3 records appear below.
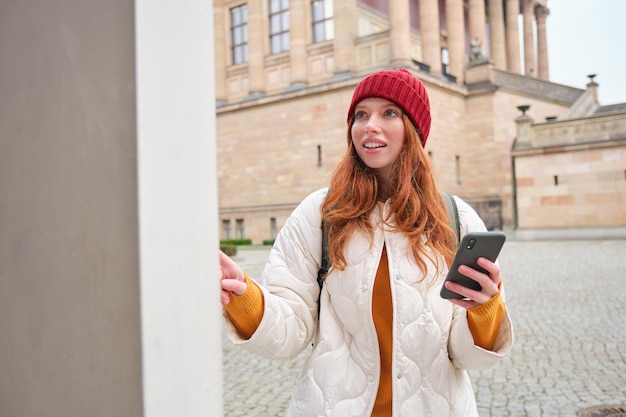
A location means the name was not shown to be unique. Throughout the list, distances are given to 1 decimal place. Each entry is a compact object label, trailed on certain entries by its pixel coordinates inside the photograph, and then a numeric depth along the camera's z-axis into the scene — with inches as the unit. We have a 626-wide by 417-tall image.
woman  69.1
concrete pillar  31.5
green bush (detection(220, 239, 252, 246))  948.6
